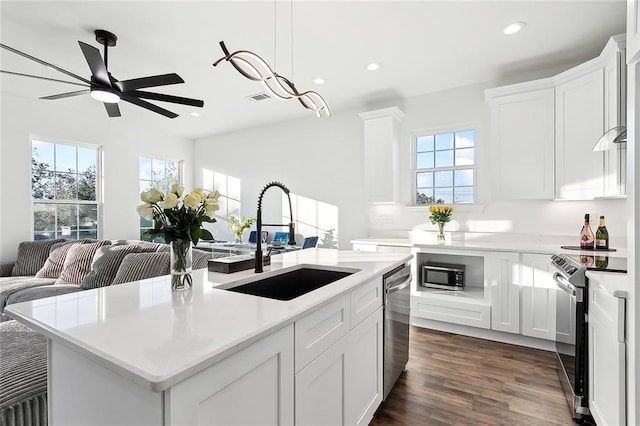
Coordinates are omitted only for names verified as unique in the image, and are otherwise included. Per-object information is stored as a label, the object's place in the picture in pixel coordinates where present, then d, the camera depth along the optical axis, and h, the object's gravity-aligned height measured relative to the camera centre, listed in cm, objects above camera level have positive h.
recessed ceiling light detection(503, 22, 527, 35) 251 +155
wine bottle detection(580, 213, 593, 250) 265 -24
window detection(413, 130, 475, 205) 379 +56
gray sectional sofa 128 -71
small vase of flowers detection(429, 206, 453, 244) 357 -6
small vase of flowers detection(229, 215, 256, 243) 500 -21
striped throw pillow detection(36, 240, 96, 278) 368 -61
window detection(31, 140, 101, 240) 436 +36
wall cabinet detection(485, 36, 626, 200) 252 +76
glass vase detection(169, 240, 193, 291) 131 -22
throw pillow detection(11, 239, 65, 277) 385 -56
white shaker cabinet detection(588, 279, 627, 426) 139 -74
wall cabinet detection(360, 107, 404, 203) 393 +77
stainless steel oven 180 -80
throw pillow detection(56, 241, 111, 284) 343 -58
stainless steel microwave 332 -73
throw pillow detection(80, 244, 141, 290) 308 -56
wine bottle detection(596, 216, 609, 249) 256 -23
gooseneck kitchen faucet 165 -17
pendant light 169 +87
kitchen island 71 -39
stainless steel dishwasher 191 -77
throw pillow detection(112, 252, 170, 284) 281 -51
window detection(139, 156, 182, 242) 562 +78
